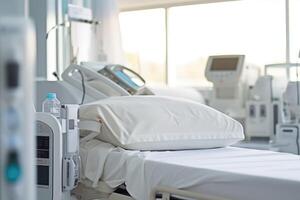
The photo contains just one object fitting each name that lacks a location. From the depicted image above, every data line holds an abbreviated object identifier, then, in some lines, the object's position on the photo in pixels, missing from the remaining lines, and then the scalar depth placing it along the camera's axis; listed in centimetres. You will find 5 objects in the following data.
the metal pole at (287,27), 568
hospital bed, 182
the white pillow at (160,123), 246
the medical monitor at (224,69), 509
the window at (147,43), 679
